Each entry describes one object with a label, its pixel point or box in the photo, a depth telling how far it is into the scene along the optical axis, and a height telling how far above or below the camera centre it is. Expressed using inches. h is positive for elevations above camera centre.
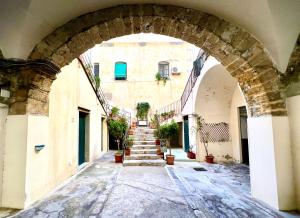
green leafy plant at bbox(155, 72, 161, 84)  499.6 +133.9
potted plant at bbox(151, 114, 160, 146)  312.0 -12.6
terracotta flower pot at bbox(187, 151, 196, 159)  288.5 -39.8
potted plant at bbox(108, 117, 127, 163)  297.4 +2.7
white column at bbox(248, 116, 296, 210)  105.0 -20.5
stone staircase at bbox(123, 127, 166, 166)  252.1 -33.1
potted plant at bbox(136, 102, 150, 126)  492.4 +46.6
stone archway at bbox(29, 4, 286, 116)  110.7 +55.4
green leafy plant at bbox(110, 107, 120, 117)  375.3 +35.5
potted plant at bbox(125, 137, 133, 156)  278.0 -22.6
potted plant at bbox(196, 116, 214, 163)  281.9 -5.8
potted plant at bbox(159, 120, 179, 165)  296.4 -1.9
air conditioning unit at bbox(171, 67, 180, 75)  499.5 +148.2
